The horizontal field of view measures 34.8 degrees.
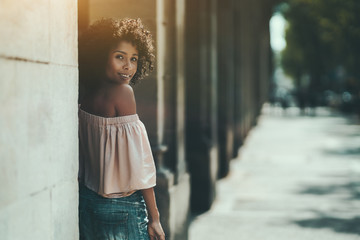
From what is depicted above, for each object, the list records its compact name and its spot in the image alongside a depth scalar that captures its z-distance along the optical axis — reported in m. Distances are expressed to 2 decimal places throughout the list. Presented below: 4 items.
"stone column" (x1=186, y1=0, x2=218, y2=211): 9.00
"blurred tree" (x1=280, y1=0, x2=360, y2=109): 29.20
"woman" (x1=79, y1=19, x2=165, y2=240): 3.04
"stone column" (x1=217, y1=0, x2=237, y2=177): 12.59
